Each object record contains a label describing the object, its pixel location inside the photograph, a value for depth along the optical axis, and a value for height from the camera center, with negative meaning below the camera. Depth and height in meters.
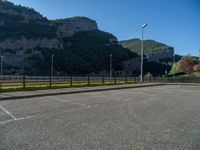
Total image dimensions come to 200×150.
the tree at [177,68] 48.59 +2.18
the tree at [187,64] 46.03 +3.19
